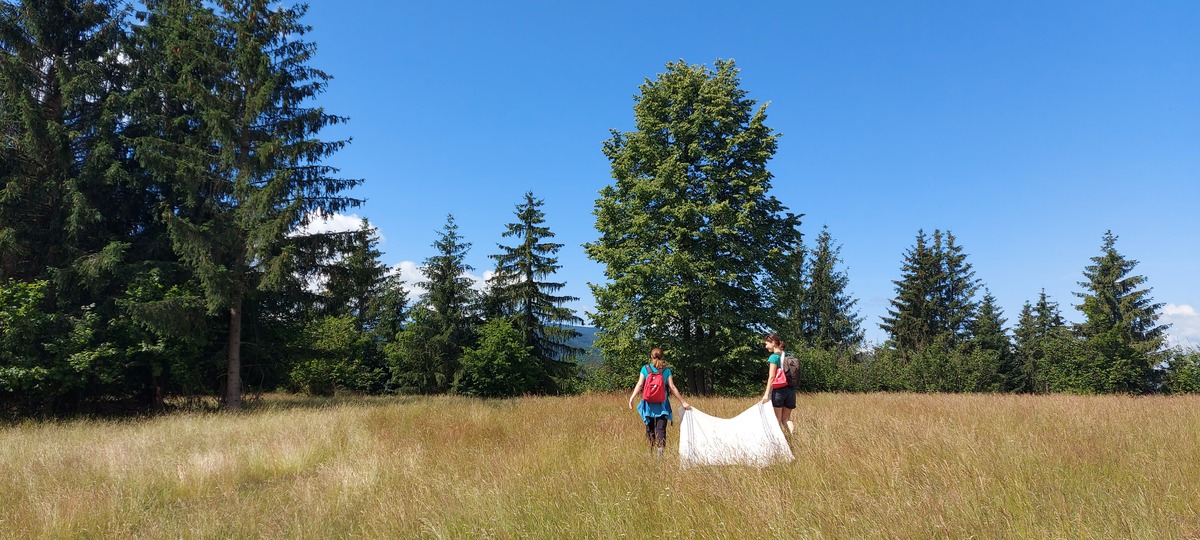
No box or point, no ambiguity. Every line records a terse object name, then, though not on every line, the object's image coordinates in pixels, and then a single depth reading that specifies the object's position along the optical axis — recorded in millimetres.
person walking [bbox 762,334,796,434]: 7492
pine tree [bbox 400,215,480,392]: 26906
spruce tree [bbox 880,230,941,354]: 39594
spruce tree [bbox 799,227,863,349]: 42406
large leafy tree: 16453
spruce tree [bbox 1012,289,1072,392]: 36031
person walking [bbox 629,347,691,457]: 7164
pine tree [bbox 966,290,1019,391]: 33125
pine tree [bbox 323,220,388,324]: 17406
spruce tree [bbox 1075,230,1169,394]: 30736
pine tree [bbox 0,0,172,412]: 13969
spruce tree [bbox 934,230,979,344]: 39219
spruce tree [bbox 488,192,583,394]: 27453
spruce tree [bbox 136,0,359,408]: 15172
